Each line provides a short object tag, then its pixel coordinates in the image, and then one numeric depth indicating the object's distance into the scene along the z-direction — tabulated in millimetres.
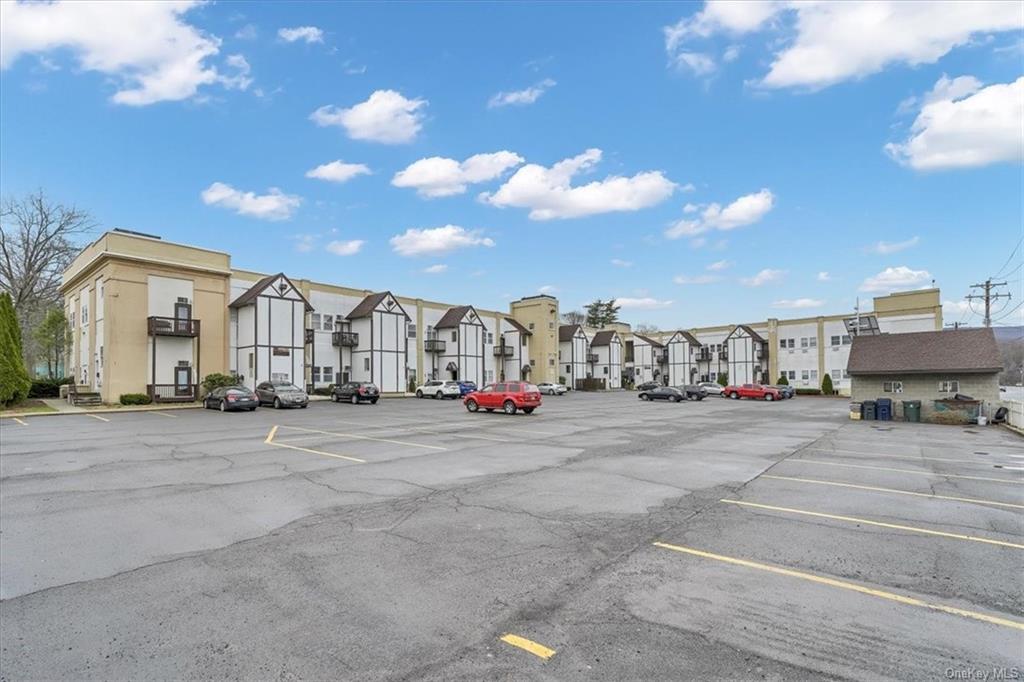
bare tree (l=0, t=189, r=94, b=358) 47812
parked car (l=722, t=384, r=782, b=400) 52375
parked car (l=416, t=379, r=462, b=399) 46125
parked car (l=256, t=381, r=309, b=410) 32312
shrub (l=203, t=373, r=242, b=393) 35875
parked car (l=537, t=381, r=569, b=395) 58656
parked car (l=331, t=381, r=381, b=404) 36859
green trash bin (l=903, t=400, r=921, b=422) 27156
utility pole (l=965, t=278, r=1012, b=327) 44406
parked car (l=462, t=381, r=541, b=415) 27688
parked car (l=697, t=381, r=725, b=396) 59712
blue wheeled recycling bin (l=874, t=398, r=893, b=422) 27844
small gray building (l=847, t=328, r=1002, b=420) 25750
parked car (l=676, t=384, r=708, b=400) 51278
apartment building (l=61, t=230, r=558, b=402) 34406
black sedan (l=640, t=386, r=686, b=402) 47250
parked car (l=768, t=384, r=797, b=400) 53491
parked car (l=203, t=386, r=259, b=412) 29859
